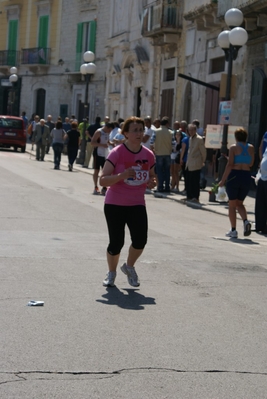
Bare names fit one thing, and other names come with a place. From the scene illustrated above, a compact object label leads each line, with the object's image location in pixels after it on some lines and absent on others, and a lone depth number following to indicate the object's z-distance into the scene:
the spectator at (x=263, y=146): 17.23
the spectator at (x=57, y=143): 30.53
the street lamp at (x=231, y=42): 19.89
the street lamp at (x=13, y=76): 48.55
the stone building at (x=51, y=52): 48.47
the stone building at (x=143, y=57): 33.72
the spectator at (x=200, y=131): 25.81
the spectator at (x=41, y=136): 34.34
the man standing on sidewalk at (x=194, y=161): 19.89
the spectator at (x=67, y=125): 40.84
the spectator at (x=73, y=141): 29.59
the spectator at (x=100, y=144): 21.58
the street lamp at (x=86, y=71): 32.81
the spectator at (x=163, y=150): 22.39
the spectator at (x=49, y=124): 41.50
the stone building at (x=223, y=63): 25.44
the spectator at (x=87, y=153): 32.19
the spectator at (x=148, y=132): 21.58
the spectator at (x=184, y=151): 21.70
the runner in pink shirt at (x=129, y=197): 8.84
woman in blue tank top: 14.41
